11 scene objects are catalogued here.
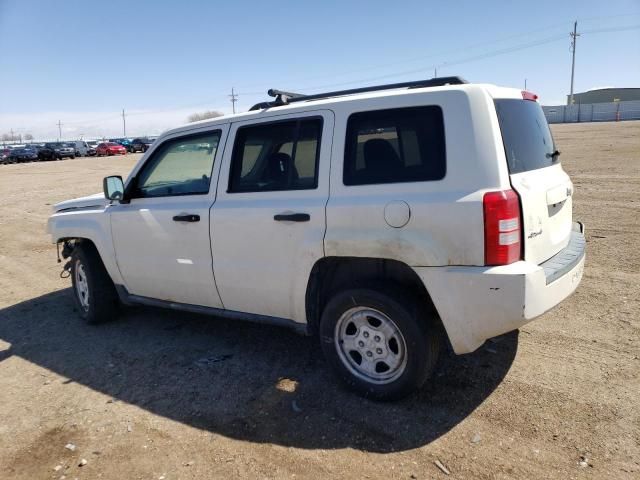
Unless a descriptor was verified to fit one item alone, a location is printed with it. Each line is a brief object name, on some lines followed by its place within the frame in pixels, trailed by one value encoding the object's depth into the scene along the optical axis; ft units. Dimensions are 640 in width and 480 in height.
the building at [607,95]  319.88
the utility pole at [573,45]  291.95
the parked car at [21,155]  159.84
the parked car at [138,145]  190.70
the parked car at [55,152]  164.74
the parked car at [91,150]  180.45
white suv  9.60
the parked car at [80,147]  176.21
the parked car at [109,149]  179.73
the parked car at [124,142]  198.23
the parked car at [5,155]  160.48
